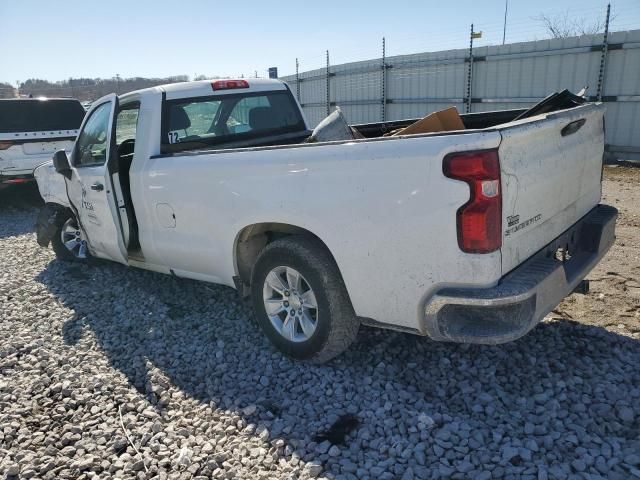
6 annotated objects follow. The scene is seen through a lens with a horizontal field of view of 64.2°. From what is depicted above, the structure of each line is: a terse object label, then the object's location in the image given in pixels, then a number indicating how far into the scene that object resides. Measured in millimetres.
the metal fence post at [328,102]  17392
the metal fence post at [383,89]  14906
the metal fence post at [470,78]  12594
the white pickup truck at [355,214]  2586
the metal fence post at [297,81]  19302
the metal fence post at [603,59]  10383
